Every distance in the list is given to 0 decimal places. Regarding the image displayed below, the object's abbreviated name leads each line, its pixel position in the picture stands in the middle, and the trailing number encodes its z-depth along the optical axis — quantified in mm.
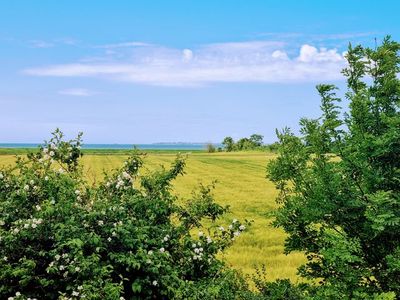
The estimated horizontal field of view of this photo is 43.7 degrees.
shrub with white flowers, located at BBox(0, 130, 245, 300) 5707
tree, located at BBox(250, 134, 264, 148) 161000
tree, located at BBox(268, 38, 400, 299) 5340
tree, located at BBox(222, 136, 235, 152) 143125
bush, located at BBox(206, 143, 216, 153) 129875
